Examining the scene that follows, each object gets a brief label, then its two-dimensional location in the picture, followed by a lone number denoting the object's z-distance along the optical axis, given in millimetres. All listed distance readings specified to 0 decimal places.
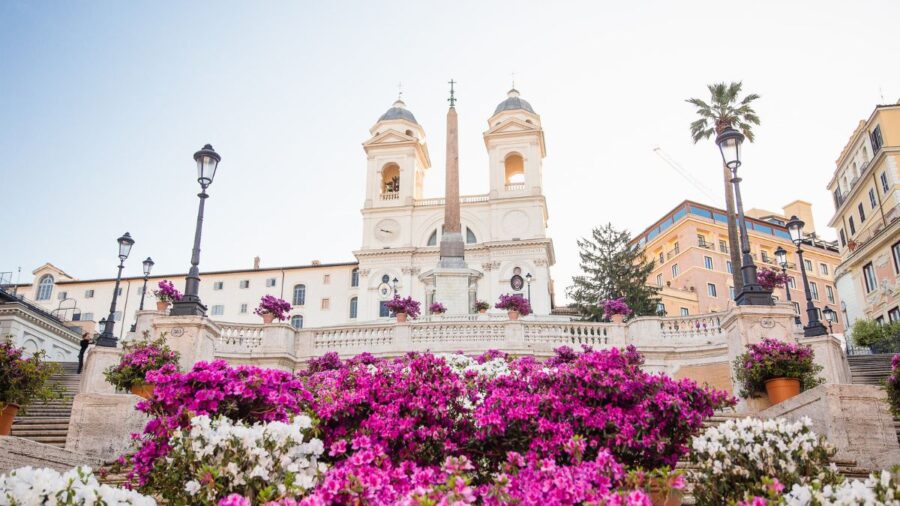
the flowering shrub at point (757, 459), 5605
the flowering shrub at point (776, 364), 11312
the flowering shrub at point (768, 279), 23750
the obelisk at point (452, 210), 33731
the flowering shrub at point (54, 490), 4293
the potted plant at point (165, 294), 18469
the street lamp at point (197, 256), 13844
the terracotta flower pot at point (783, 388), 11344
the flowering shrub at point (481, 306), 28072
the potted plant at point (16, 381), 9312
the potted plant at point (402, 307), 21156
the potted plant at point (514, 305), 20859
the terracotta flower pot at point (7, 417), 9297
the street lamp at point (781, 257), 24375
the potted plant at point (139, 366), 12523
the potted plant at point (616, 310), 20109
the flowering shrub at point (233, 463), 5227
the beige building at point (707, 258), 69750
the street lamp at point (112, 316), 17406
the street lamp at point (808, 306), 16897
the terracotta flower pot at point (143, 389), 12146
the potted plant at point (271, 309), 20219
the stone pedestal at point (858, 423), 8461
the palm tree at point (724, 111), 37156
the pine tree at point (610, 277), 48656
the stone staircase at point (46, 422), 11219
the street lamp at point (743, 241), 13117
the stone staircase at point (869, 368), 17438
